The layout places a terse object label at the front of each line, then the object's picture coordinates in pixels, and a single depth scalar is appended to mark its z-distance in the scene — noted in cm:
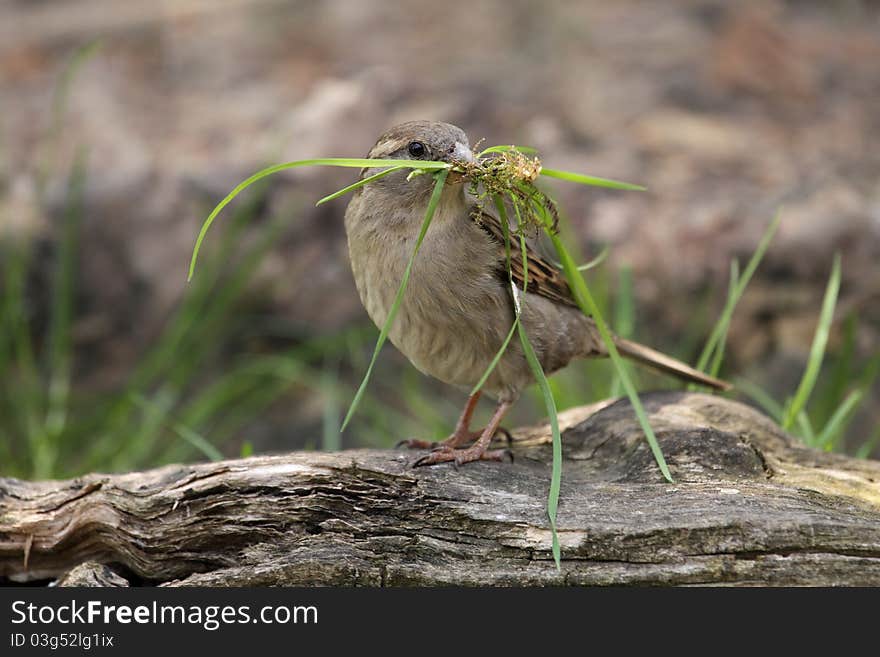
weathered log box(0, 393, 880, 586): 588
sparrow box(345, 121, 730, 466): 695
